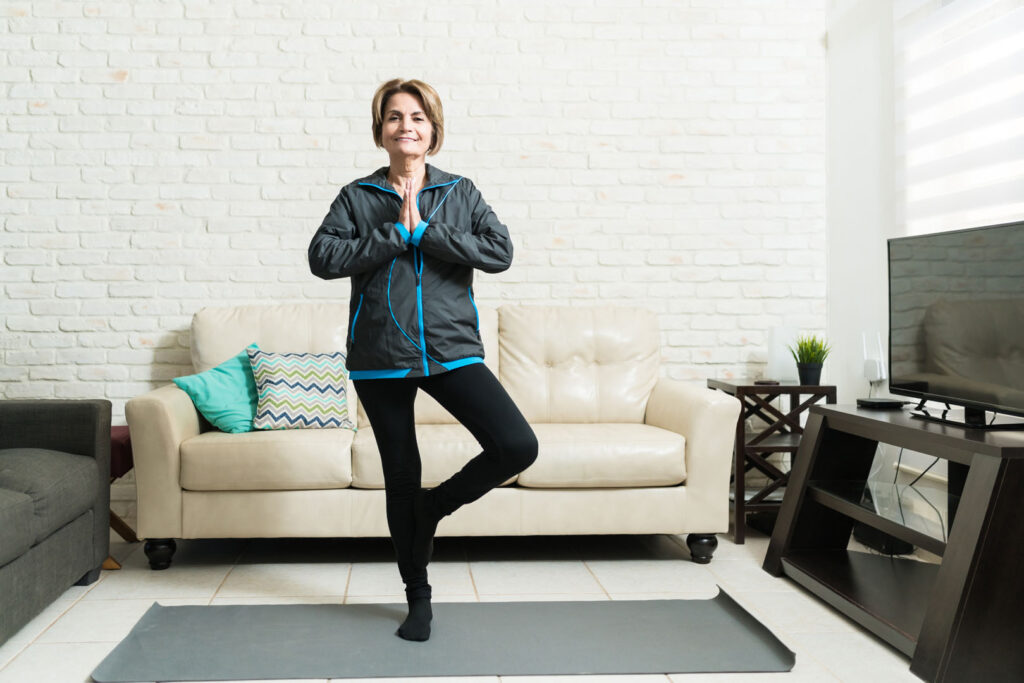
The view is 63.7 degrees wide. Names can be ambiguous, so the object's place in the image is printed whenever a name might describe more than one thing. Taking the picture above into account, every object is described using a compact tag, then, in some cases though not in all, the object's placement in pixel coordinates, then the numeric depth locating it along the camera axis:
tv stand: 1.88
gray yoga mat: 1.99
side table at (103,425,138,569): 3.00
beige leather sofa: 2.78
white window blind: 2.64
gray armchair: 2.14
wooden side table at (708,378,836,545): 3.20
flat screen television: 2.08
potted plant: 3.36
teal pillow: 3.00
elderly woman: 2.04
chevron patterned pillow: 3.04
